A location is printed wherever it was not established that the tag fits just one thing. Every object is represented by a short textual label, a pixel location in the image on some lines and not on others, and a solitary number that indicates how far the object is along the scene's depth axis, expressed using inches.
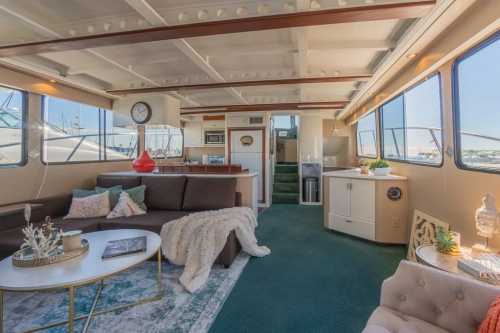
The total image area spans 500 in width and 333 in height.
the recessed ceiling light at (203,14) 79.0
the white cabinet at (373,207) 130.5
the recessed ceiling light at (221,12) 78.0
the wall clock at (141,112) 168.9
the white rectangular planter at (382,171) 141.5
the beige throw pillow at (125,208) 121.1
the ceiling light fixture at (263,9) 74.4
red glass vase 152.6
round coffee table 56.6
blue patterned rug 68.8
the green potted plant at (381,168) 141.6
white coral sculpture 67.9
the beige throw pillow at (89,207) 120.6
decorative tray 65.7
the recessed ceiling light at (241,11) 76.4
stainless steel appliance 292.2
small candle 69.5
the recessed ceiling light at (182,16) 80.1
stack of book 53.4
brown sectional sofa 105.8
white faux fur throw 95.6
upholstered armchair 43.7
